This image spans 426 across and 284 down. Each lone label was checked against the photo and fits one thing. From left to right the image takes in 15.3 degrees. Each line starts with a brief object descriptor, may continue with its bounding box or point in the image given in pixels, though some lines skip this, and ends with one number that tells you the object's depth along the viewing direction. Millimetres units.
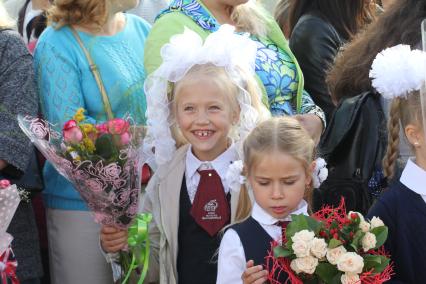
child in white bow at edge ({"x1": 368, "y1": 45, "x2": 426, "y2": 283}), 5786
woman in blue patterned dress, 7317
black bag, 7018
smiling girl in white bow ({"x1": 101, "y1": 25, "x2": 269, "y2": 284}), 6771
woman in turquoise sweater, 7396
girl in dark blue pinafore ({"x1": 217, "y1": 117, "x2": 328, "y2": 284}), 6015
